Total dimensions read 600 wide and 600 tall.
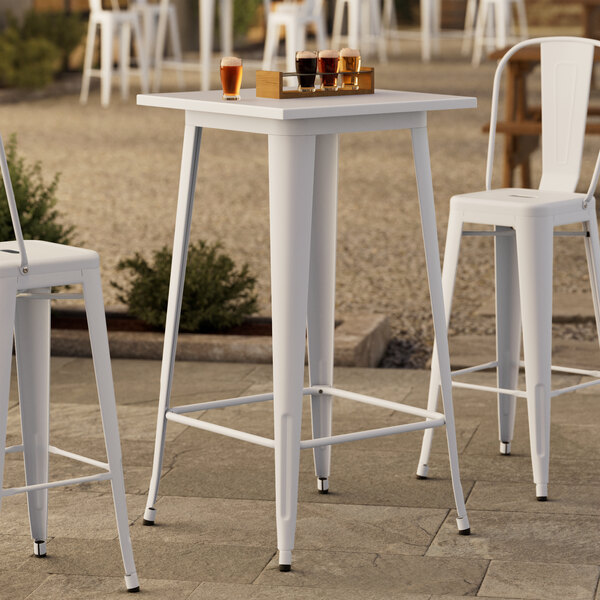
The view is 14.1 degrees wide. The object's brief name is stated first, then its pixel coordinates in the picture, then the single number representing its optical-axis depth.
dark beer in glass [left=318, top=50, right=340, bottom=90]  4.92
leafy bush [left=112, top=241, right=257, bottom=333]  7.65
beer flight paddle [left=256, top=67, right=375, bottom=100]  4.77
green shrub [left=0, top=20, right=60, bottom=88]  21.66
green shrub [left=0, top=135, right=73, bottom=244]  7.79
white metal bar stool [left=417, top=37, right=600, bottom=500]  5.20
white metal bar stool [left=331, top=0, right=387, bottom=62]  24.73
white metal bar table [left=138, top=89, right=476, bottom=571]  4.53
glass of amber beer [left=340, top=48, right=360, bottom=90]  4.97
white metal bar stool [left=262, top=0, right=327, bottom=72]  21.14
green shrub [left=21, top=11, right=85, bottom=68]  22.80
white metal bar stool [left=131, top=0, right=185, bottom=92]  22.32
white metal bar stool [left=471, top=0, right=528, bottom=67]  24.79
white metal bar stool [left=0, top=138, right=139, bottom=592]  4.08
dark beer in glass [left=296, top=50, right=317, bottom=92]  4.83
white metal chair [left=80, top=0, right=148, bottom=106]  20.74
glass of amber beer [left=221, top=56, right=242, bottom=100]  4.71
